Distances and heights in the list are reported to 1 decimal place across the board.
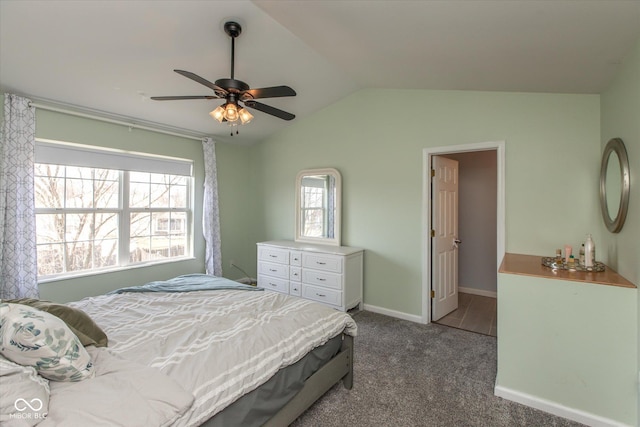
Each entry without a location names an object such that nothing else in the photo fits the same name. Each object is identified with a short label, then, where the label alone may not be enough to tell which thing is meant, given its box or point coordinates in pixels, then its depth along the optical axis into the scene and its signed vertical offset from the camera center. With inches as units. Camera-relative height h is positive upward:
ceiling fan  78.8 +31.9
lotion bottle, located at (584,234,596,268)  84.0 -11.9
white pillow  37.3 -24.5
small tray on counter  83.8 -15.9
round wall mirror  75.2 +7.1
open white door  136.6 -12.7
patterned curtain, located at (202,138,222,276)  172.9 -1.6
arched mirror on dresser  159.5 +2.4
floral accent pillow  44.8 -20.7
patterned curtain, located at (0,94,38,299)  107.3 +3.0
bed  44.5 -28.0
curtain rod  116.7 +40.2
